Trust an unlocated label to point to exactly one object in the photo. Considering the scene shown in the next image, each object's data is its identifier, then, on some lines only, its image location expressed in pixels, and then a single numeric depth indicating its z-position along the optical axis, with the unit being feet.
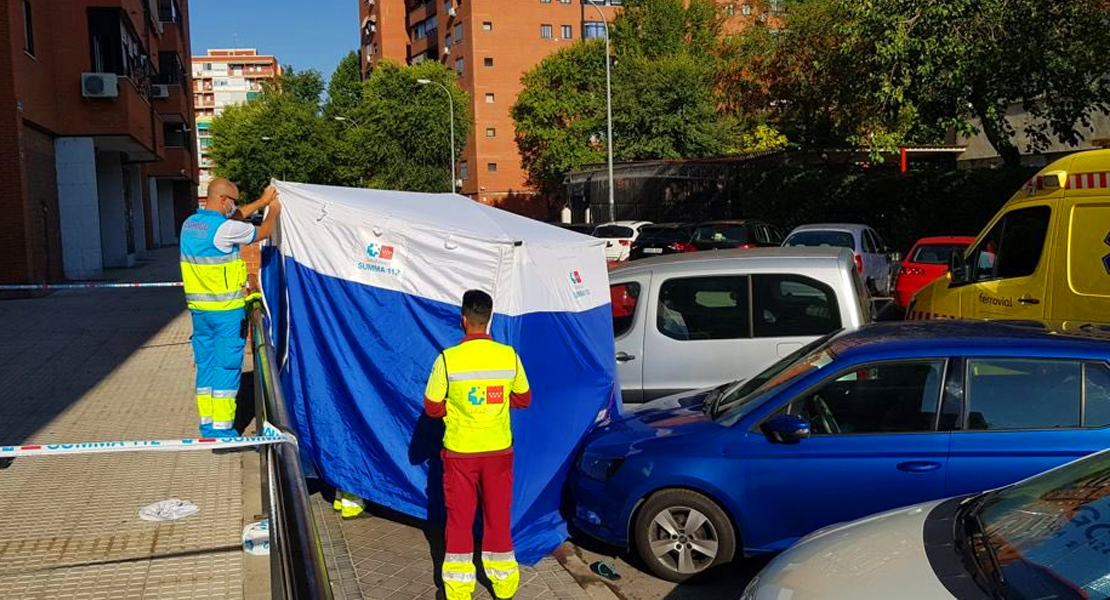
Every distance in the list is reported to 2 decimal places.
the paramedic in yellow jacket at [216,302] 21.12
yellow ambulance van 25.85
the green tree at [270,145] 218.59
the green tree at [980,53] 58.18
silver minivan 24.54
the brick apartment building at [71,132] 62.34
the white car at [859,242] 58.34
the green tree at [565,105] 200.13
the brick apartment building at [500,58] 229.86
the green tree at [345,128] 207.10
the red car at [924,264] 52.80
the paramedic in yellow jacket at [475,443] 16.34
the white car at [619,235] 98.89
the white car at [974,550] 9.61
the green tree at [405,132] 199.82
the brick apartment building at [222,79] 527.81
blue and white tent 19.16
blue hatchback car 16.30
